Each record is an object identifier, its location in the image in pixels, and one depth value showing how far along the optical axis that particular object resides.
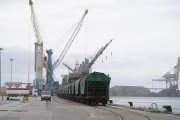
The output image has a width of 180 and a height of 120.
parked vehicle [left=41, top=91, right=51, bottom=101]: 85.47
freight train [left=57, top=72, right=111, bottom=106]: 56.94
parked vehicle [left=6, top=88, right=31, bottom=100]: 101.19
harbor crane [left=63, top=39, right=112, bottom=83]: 139.14
